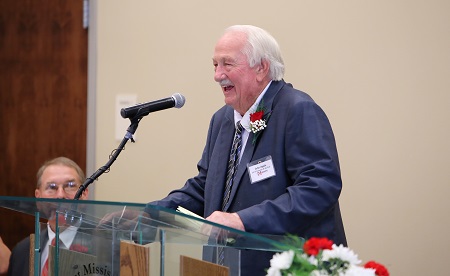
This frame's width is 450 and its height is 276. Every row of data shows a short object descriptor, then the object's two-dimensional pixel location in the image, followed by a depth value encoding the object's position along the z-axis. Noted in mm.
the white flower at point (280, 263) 4304
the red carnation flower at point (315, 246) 4321
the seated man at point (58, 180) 5899
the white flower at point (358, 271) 4294
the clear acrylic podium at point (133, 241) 4477
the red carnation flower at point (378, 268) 4358
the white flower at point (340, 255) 4316
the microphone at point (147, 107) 4960
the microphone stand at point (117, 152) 4912
